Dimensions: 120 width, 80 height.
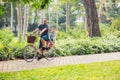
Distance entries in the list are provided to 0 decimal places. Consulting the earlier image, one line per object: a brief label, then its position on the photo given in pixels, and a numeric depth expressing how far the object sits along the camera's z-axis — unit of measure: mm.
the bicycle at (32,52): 12641
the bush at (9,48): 14039
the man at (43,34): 12968
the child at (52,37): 13543
